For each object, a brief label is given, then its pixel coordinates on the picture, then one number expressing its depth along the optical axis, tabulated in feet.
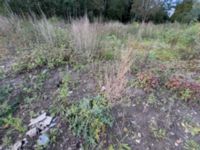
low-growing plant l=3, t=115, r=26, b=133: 5.35
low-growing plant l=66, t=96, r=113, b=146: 5.07
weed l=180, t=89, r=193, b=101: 6.51
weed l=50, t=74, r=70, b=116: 5.81
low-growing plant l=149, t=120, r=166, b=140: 5.26
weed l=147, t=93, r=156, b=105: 6.30
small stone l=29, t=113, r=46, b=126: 5.54
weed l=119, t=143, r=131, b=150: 4.91
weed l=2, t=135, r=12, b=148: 4.97
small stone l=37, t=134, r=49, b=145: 4.93
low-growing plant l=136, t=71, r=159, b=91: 6.93
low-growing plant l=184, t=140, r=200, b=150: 5.02
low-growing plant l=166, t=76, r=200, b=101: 6.54
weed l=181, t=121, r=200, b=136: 5.47
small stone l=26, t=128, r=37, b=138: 5.17
